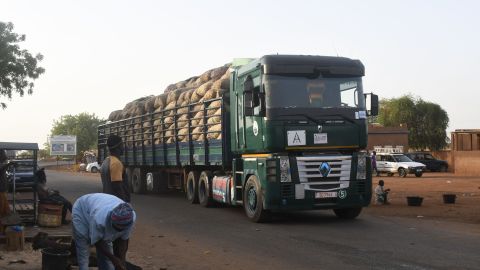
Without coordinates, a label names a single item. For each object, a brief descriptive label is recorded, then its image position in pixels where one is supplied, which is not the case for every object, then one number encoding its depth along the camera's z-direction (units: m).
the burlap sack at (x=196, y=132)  15.51
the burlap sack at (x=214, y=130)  14.21
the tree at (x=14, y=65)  29.81
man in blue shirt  5.04
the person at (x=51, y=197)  12.29
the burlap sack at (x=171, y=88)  19.72
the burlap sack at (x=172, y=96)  17.88
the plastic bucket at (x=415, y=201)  16.06
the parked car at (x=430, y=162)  43.53
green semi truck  11.44
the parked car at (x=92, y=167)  57.72
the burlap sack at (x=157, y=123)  18.61
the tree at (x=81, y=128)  109.63
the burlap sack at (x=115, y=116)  23.16
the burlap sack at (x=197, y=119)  15.45
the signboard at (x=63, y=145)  78.06
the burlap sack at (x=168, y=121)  17.56
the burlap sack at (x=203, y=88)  15.66
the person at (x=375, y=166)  33.74
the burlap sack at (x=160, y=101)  18.75
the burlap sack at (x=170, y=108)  17.50
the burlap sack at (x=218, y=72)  16.06
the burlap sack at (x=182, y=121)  16.44
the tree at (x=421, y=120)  66.25
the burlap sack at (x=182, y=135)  16.43
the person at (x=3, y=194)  11.42
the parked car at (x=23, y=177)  23.34
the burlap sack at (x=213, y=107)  14.35
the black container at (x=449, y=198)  16.64
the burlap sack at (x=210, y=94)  14.95
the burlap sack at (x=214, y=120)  14.23
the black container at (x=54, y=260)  6.38
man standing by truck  7.82
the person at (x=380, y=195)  16.64
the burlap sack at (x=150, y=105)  19.55
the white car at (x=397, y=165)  35.31
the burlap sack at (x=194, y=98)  16.12
